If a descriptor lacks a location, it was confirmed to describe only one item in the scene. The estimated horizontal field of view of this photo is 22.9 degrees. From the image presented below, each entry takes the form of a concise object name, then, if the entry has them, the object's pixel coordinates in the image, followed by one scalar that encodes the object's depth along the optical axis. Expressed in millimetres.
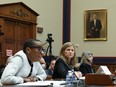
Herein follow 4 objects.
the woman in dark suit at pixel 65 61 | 4131
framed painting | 10783
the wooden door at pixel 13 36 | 8046
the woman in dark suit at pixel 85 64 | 5282
